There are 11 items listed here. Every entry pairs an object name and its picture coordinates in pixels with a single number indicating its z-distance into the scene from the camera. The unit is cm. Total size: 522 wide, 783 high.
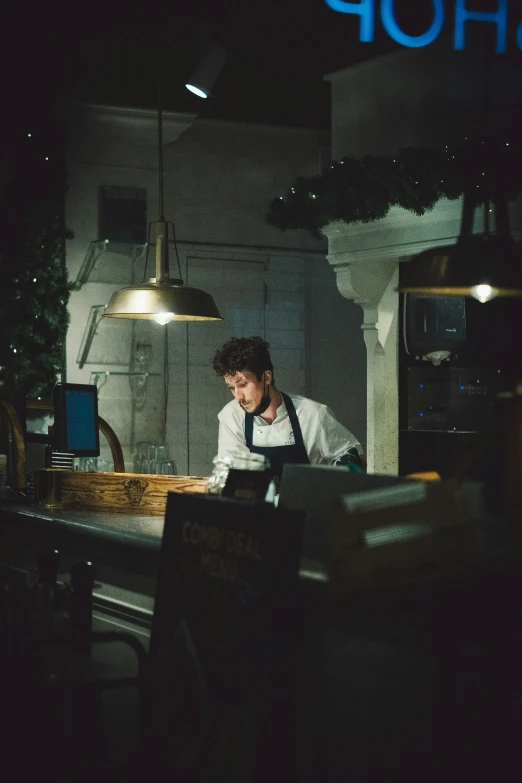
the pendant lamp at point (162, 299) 419
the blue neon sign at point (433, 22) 404
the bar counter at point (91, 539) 319
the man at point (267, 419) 486
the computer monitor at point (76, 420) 435
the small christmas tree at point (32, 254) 688
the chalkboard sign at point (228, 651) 225
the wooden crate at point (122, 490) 376
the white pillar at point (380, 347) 609
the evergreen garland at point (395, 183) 454
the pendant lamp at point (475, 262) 277
